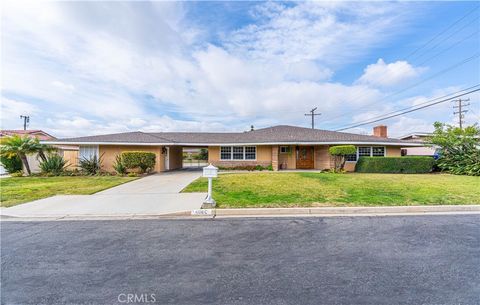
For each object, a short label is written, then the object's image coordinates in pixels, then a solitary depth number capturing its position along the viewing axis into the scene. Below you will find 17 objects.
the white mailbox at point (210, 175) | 6.92
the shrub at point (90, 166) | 16.30
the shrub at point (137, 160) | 15.91
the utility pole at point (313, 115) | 34.97
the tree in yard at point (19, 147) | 15.15
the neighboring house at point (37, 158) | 17.99
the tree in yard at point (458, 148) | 15.09
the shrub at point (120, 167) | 15.83
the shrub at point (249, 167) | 19.23
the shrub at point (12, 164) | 16.88
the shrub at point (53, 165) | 15.80
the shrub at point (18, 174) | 15.55
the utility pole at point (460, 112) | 33.96
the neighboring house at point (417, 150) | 29.31
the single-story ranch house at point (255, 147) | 17.72
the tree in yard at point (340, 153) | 16.36
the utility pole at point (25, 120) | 44.56
